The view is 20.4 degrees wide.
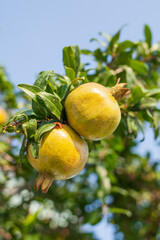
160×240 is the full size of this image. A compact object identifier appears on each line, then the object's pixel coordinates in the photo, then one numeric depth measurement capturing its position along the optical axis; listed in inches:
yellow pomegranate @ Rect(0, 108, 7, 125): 91.8
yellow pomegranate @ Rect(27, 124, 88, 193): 21.0
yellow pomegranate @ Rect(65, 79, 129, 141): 21.6
